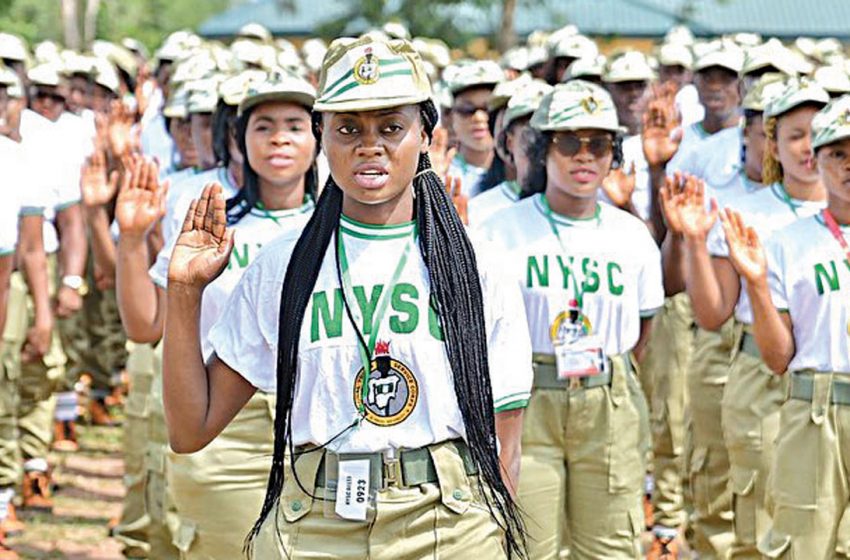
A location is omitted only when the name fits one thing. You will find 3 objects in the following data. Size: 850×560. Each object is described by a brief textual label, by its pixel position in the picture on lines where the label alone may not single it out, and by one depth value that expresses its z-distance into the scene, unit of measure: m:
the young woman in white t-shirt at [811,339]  6.71
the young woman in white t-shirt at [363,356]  4.66
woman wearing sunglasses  7.23
